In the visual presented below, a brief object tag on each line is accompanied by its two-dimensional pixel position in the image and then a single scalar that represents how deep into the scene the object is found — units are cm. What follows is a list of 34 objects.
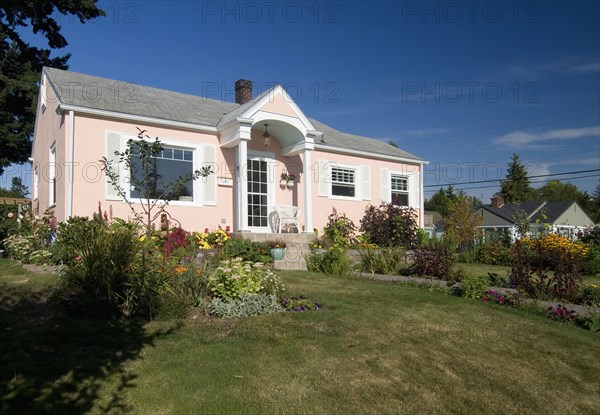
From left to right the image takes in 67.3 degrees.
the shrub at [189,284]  594
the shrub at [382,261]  1077
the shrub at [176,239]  943
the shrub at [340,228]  1491
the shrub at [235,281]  619
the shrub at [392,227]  1482
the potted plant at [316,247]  1108
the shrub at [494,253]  1505
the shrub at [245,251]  1069
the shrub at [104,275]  543
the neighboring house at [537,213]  3819
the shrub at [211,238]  1227
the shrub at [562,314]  671
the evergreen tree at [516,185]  4638
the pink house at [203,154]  1148
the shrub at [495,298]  748
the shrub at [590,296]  769
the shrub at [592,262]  1292
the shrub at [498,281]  912
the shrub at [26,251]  944
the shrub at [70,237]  620
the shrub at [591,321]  633
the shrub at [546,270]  802
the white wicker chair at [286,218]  1395
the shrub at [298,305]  628
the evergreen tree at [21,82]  2189
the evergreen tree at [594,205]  4467
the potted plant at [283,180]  1501
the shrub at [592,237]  1570
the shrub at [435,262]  1001
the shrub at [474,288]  780
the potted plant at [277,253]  1073
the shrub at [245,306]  580
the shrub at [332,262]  1004
